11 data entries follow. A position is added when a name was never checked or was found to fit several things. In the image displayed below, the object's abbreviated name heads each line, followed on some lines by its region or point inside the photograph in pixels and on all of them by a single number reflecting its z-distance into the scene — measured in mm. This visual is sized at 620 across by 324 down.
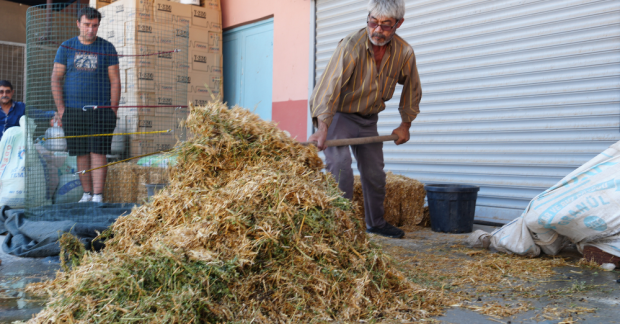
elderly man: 3764
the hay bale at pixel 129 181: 5531
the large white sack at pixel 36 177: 4965
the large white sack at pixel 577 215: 3277
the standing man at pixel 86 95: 5059
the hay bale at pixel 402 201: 5027
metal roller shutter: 4676
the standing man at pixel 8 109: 6555
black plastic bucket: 4730
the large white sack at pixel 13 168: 5129
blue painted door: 8141
